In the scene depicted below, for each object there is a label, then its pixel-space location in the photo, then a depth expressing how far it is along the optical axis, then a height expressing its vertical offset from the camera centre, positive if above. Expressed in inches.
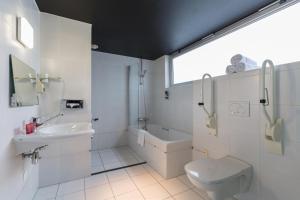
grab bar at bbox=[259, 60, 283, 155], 52.9 -7.2
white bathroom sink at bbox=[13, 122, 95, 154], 50.6 -13.0
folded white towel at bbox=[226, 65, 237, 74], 69.5 +15.6
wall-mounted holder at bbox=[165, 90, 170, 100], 134.5 +6.9
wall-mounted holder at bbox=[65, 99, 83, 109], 83.7 -1.0
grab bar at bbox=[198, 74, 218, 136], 78.4 -9.8
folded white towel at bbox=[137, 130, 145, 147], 110.6 -28.3
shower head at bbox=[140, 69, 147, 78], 151.8 +30.3
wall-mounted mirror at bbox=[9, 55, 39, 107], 47.4 +7.3
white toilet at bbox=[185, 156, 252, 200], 52.6 -28.4
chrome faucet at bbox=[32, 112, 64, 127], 66.0 -8.5
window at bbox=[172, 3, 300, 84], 60.7 +29.9
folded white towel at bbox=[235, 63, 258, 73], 65.7 +15.7
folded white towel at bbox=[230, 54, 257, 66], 66.0 +19.0
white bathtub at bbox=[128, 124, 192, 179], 86.8 -34.0
